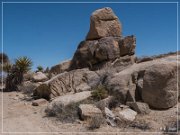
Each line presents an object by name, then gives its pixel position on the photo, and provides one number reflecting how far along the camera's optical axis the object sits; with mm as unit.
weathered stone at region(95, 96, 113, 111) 8916
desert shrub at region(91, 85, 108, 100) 9922
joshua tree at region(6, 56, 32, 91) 16203
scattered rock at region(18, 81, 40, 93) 14774
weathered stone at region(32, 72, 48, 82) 17850
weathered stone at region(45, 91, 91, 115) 9297
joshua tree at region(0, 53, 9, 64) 23391
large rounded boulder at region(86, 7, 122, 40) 15531
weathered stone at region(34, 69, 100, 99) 12086
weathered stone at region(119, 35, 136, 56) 14702
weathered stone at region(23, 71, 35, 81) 19400
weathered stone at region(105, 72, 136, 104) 9781
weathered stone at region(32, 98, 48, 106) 11277
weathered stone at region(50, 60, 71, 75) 16502
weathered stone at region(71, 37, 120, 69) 14375
